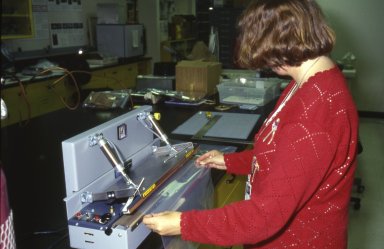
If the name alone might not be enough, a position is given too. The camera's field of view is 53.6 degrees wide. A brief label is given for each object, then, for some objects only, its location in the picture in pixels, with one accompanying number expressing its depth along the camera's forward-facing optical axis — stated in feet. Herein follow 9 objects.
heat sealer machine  2.67
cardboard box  7.97
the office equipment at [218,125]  5.36
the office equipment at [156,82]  8.36
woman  2.51
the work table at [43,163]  3.00
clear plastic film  3.07
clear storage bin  7.37
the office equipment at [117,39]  15.61
